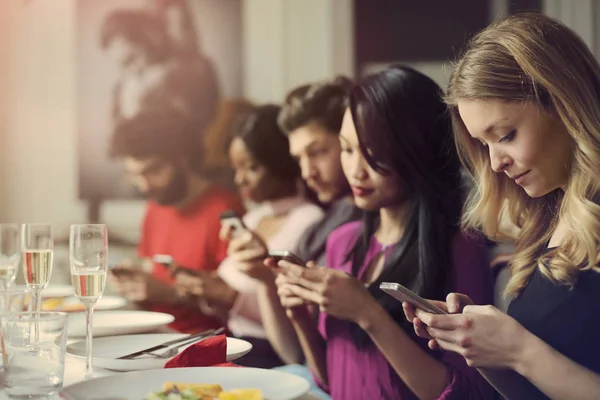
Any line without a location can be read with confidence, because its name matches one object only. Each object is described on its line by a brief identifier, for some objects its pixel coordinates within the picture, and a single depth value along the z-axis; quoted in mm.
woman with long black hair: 1436
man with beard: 2886
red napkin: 1051
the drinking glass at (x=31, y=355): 923
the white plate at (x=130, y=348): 1066
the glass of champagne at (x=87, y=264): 1153
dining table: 953
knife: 1151
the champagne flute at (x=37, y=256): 1314
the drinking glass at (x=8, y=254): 1414
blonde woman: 1041
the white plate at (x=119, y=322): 1450
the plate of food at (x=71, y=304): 1821
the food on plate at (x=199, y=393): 835
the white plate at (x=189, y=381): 871
